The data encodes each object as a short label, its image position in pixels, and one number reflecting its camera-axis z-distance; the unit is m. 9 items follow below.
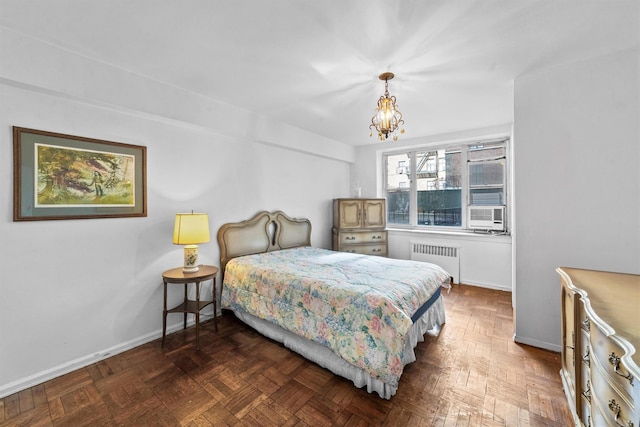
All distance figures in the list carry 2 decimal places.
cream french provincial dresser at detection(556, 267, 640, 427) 0.89
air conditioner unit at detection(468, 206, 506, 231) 4.09
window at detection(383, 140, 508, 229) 4.21
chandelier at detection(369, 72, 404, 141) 2.20
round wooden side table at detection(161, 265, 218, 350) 2.41
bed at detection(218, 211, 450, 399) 1.80
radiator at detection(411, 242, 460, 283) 4.27
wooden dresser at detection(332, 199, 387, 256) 4.58
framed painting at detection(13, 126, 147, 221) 1.93
